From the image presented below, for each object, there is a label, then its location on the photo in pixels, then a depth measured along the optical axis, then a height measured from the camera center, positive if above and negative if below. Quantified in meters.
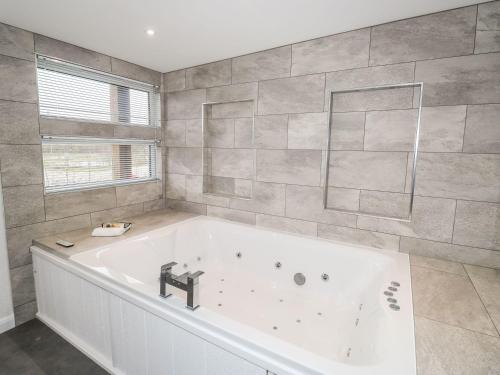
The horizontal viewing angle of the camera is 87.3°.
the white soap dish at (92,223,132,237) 2.27 -0.67
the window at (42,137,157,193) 2.29 -0.08
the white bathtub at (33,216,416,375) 1.10 -0.86
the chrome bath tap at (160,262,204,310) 1.30 -0.65
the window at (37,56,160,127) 2.21 +0.56
